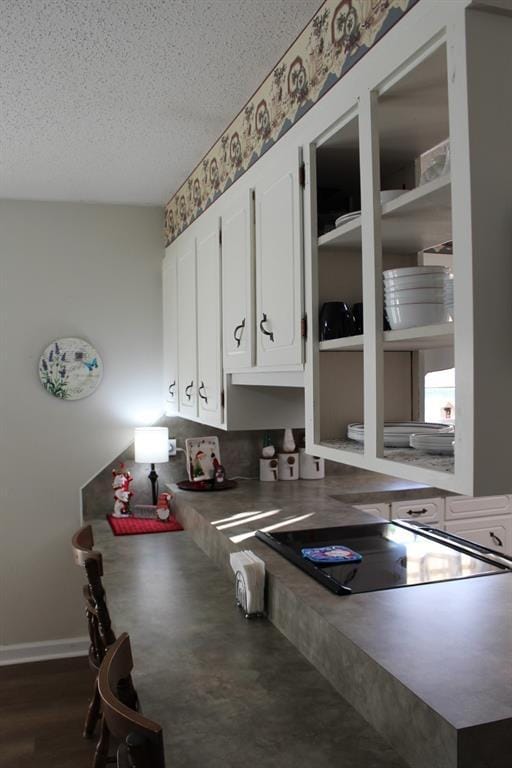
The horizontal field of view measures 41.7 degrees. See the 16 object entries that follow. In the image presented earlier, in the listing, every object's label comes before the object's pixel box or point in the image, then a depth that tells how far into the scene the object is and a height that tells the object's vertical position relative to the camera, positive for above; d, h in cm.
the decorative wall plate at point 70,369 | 384 +13
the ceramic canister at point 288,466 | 374 -43
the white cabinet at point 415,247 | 125 +33
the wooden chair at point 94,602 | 224 -72
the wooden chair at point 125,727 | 115 -60
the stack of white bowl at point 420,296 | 150 +20
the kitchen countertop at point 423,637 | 126 -60
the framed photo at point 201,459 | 361 -37
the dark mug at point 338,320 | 188 +19
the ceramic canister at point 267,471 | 371 -45
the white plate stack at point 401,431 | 171 -11
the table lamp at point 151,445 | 368 -30
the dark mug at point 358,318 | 186 +19
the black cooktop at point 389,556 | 202 -57
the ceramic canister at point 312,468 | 372 -44
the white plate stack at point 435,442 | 154 -13
